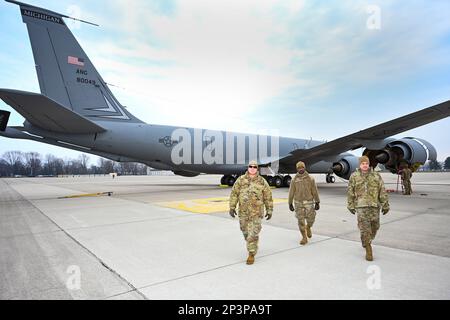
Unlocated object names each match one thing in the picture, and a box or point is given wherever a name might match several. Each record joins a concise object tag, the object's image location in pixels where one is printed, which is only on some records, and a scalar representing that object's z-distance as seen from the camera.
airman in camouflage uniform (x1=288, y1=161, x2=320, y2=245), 5.02
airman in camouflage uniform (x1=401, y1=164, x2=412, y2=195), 13.33
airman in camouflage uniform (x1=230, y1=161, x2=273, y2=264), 3.91
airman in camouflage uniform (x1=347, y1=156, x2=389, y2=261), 4.11
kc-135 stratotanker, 10.69
